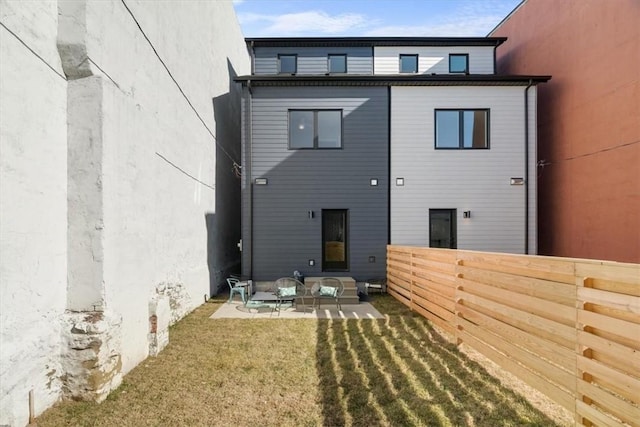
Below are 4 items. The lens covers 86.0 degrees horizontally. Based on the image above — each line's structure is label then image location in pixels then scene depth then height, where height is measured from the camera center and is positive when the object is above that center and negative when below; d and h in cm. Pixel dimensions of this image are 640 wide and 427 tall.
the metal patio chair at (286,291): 721 -165
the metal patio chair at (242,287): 784 -176
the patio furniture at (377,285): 946 -195
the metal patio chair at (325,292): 735 -169
